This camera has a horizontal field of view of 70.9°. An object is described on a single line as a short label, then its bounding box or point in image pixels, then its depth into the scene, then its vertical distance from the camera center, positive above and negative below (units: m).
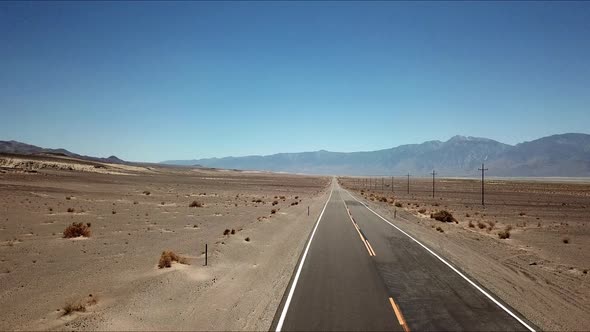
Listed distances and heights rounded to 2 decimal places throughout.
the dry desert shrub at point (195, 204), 46.84 -4.19
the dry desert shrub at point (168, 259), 17.27 -3.96
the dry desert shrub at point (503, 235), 30.16 -4.47
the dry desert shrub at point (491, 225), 35.04 -4.61
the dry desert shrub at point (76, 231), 25.27 -4.07
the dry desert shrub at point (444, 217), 41.03 -4.43
